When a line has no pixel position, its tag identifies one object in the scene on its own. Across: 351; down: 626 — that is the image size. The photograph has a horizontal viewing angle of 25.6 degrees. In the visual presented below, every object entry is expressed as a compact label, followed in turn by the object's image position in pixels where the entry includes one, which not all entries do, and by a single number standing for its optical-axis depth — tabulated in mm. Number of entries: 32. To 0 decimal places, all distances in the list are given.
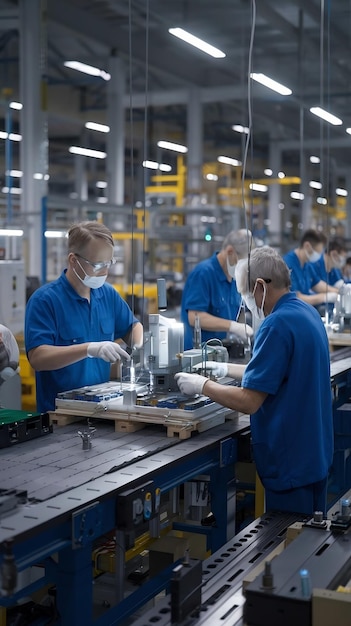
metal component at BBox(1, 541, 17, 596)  1834
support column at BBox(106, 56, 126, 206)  12438
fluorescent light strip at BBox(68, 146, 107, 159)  14883
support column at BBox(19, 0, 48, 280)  8953
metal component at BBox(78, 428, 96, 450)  2766
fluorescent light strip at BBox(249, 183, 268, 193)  18678
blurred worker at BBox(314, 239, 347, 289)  7695
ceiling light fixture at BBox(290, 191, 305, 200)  19978
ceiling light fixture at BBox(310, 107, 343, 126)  6470
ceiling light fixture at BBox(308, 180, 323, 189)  19897
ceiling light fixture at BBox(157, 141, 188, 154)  14992
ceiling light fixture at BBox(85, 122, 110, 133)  13577
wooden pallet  2967
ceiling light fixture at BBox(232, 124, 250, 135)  17031
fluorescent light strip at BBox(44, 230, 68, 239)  7935
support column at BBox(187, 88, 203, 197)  13602
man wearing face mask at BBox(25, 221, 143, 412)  3369
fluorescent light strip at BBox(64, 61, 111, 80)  11430
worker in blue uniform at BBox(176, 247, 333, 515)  2760
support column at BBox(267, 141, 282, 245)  17734
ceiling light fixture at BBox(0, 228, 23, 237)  6496
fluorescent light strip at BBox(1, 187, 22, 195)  14627
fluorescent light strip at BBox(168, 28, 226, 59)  6230
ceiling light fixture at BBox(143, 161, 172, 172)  16334
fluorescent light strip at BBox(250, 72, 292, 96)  7090
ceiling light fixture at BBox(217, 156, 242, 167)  17962
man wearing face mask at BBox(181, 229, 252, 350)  4801
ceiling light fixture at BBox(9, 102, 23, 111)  9219
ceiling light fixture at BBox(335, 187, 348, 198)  21559
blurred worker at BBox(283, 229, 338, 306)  6746
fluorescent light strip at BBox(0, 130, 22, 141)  7320
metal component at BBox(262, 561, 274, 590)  1692
